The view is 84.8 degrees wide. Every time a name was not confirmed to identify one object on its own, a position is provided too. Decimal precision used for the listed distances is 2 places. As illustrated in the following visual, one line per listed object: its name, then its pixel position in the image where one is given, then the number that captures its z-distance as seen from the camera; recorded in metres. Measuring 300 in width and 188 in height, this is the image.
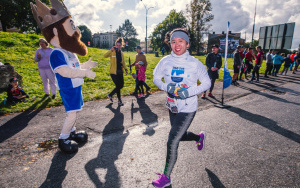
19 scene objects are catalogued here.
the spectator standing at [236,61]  9.17
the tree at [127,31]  100.00
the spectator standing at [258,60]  10.34
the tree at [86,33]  81.44
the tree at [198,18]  38.06
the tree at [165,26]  48.84
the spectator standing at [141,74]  6.64
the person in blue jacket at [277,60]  12.95
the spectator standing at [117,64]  5.43
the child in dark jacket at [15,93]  5.53
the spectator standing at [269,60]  12.19
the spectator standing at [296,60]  15.77
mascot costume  2.76
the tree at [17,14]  26.28
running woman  2.21
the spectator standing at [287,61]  13.95
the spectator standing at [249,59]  10.62
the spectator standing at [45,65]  6.02
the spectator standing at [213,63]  6.61
